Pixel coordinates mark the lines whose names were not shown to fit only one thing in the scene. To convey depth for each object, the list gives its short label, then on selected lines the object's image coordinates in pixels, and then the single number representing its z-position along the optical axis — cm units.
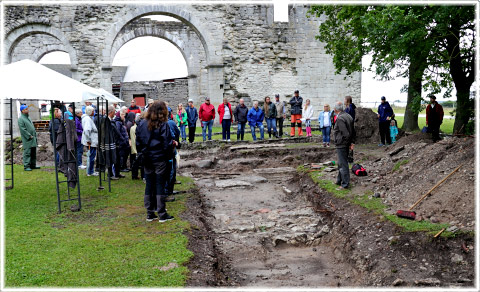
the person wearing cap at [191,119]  1617
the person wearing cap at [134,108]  1384
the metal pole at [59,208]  756
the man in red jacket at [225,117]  1667
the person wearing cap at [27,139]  1181
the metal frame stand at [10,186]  962
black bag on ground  980
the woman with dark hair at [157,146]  677
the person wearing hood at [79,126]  1124
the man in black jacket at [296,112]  1725
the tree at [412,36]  928
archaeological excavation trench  517
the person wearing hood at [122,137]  1087
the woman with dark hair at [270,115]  1697
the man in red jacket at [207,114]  1653
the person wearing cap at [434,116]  1336
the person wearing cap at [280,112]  1761
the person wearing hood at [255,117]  1694
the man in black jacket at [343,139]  899
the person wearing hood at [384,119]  1465
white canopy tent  688
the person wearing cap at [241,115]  1673
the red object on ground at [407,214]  641
